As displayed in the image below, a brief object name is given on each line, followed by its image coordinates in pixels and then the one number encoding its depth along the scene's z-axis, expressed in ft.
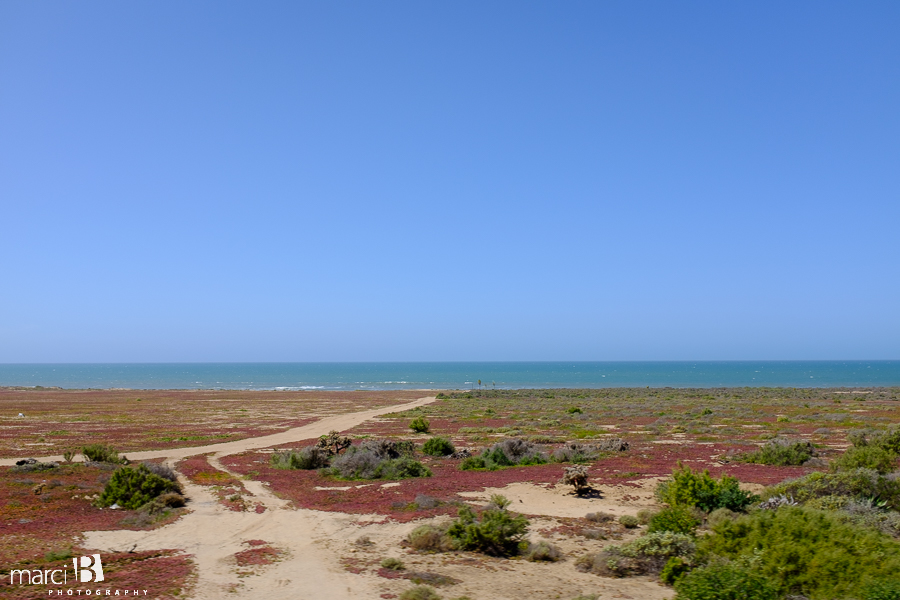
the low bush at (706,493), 48.11
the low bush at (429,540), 41.24
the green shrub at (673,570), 34.12
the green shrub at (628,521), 47.67
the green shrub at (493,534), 40.63
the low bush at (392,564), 36.78
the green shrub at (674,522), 41.01
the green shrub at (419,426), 129.70
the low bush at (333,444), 85.97
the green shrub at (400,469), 70.95
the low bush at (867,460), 58.39
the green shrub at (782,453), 75.68
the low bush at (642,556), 36.14
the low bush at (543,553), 39.06
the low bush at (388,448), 79.66
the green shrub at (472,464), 78.38
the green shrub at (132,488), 54.29
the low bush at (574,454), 82.21
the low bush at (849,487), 45.85
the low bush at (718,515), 43.70
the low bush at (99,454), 78.89
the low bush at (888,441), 71.56
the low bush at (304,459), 79.15
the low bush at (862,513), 38.96
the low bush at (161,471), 63.36
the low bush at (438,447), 90.27
